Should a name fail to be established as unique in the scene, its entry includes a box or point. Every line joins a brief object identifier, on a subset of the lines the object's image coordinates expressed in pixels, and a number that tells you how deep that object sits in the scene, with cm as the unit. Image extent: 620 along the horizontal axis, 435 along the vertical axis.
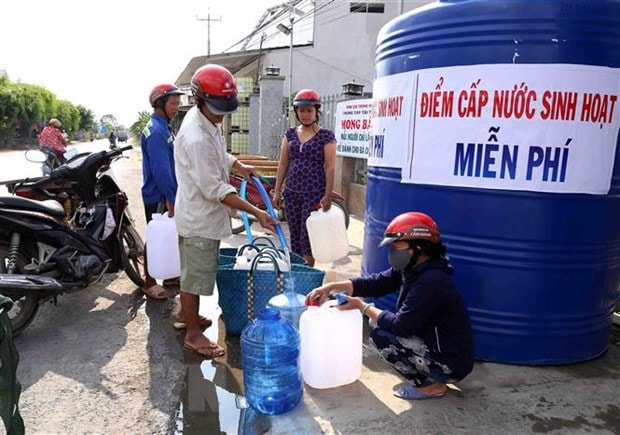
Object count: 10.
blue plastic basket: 320
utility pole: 3872
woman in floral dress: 418
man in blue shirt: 392
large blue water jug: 254
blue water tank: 284
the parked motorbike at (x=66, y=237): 347
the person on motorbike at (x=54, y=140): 1260
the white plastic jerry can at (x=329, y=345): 269
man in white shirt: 300
